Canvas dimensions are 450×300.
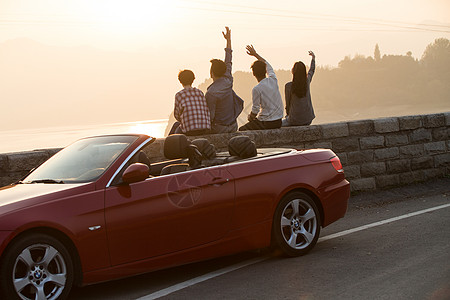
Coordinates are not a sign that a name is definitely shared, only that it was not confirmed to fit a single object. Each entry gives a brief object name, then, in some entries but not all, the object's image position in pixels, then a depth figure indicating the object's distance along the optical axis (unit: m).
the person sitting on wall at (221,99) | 10.97
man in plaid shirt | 10.34
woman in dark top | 11.62
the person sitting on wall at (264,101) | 11.41
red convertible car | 4.82
